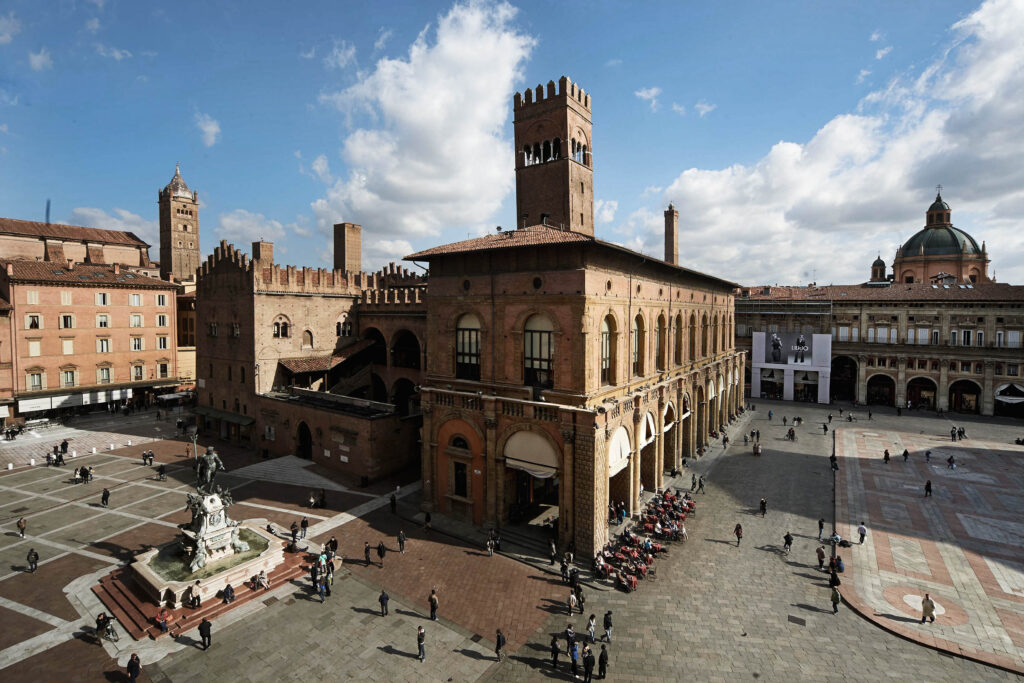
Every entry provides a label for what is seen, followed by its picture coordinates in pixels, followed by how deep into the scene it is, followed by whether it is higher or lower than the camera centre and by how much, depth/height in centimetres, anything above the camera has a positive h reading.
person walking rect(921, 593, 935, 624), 1752 -1023
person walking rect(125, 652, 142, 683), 1482 -1034
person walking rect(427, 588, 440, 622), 1770 -1010
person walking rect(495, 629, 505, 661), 1605 -1051
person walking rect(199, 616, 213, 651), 1634 -1020
